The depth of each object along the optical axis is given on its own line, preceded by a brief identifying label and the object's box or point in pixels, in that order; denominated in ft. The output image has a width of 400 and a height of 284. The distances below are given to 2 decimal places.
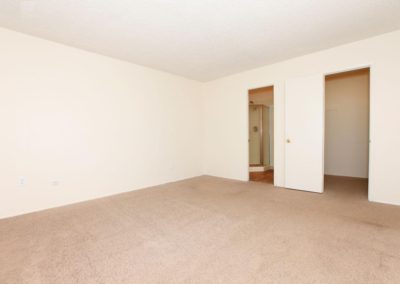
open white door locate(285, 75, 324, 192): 12.05
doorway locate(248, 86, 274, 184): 21.43
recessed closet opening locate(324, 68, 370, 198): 15.65
